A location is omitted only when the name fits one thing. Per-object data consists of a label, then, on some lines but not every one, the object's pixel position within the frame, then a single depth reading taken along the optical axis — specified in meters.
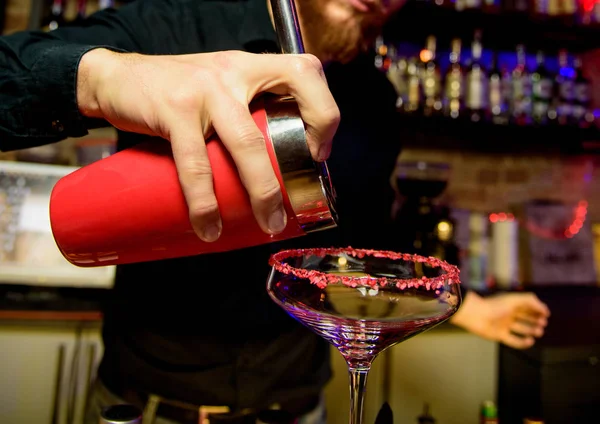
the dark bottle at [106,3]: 1.90
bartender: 0.45
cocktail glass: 0.44
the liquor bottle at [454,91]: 2.15
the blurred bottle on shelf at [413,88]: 2.07
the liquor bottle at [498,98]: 2.18
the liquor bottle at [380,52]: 2.14
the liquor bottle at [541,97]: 2.26
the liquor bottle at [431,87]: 2.13
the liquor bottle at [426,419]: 0.77
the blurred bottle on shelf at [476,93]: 2.15
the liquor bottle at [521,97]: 2.23
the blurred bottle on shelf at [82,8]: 1.94
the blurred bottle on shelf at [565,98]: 2.29
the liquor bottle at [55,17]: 1.87
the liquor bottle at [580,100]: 2.31
